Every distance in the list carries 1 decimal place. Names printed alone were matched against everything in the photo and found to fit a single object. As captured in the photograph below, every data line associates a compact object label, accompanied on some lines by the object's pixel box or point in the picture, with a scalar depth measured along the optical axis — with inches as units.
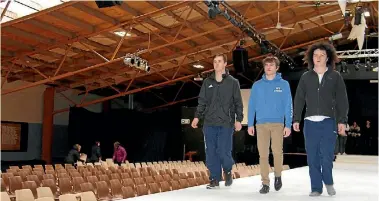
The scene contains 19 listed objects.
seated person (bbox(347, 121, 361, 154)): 727.7
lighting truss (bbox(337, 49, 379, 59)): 699.6
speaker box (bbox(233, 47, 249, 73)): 601.6
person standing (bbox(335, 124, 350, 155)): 591.1
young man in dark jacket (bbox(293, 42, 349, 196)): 155.3
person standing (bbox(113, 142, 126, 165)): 698.8
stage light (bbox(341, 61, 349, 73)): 735.0
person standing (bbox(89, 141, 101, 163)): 706.8
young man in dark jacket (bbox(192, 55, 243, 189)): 179.8
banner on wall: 731.4
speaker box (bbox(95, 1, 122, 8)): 334.4
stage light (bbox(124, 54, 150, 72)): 571.9
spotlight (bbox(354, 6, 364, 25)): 466.0
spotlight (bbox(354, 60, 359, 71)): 760.5
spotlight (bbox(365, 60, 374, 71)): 752.3
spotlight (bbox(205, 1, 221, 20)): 453.1
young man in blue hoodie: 168.9
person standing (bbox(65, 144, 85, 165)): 611.3
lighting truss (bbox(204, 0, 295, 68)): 456.1
